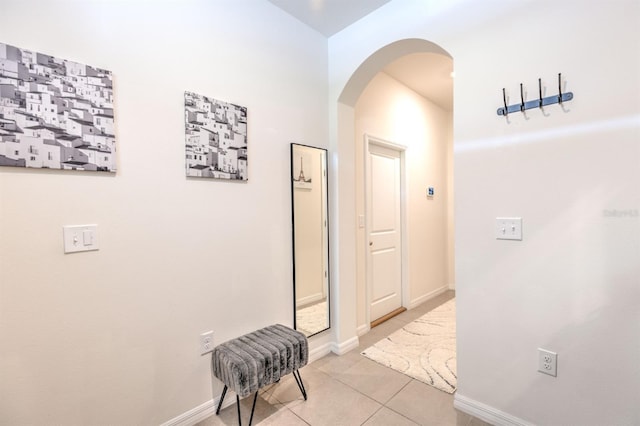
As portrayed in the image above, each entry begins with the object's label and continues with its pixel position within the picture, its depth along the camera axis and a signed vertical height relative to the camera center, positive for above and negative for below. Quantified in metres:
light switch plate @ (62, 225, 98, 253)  1.31 -0.10
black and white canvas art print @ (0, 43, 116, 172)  1.18 +0.44
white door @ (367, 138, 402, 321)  3.12 -0.23
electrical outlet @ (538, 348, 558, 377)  1.49 -0.80
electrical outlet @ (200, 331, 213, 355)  1.74 -0.78
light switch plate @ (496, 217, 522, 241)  1.58 -0.11
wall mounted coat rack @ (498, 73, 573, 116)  1.44 +0.54
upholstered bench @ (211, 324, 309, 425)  1.55 -0.83
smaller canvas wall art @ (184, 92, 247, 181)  1.68 +0.45
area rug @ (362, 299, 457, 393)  2.13 -1.21
